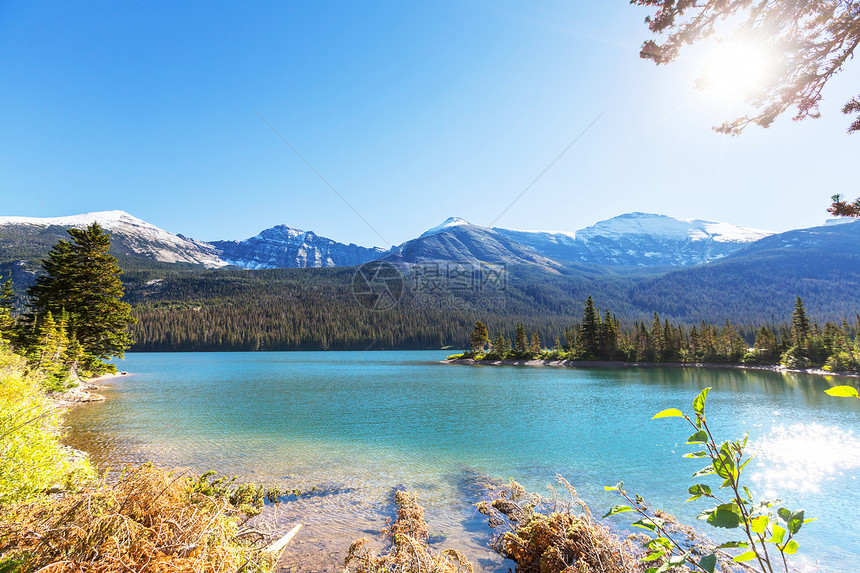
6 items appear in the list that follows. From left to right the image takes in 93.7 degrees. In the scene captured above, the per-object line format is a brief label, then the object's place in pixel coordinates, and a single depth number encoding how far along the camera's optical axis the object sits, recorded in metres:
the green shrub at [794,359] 52.32
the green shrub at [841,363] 44.31
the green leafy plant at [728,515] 2.27
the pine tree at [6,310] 28.14
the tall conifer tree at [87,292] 30.42
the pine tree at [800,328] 54.73
